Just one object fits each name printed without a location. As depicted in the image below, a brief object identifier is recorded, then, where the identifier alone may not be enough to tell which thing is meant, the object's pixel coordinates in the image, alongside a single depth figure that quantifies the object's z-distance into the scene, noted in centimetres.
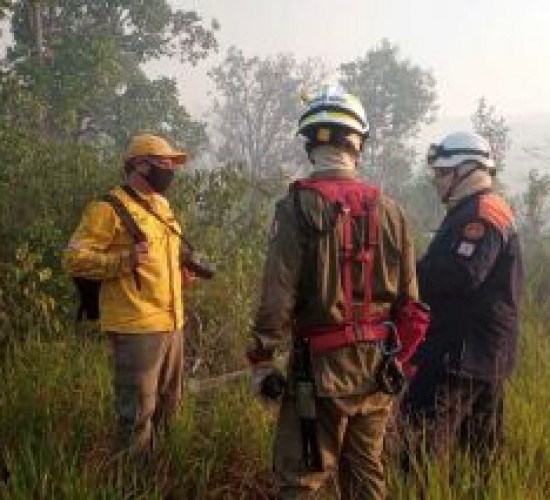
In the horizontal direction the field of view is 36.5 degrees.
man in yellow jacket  421
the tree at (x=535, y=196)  1722
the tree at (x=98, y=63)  1562
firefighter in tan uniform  315
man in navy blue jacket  412
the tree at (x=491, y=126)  2419
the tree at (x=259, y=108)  4147
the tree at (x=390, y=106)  3712
